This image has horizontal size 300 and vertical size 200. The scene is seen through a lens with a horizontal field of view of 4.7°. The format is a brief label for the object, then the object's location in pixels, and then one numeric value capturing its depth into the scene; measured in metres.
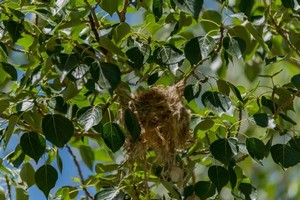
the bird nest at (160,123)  6.47
